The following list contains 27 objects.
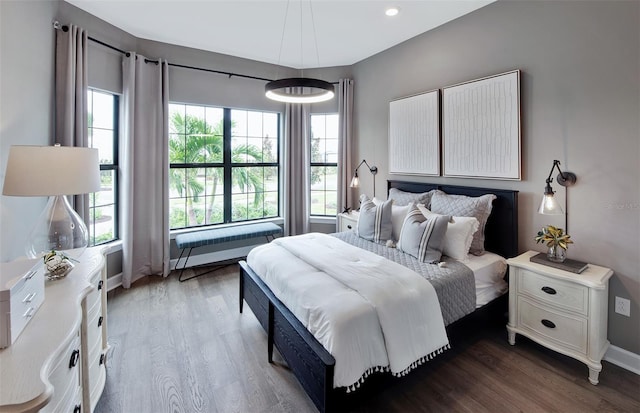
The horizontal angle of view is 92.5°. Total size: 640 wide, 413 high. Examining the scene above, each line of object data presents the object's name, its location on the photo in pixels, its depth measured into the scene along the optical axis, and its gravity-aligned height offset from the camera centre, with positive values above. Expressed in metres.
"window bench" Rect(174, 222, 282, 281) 3.88 -0.41
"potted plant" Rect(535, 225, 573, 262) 2.32 -0.27
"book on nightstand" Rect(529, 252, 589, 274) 2.18 -0.43
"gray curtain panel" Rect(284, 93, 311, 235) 4.77 +0.57
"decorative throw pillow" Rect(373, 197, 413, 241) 3.07 -0.15
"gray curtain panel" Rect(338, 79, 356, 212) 4.66 +0.99
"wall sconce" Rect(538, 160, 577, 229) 2.28 +0.10
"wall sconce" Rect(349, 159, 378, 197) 4.41 +0.38
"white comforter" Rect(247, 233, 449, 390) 1.66 -0.63
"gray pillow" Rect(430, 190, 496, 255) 2.77 -0.03
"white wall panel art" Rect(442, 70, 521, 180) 2.77 +0.77
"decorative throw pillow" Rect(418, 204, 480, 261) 2.59 -0.27
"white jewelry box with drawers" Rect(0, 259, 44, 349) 1.04 -0.34
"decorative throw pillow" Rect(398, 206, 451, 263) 2.52 -0.27
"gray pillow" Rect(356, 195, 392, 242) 3.10 -0.18
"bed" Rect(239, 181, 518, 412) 1.65 -0.80
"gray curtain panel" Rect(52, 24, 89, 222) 2.84 +1.08
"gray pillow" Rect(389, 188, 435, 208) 3.41 +0.10
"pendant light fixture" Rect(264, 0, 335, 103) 2.54 +1.03
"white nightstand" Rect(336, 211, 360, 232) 4.15 -0.22
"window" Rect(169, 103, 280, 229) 4.25 +0.59
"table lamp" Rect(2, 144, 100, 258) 1.70 +0.11
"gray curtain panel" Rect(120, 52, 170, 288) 3.54 +0.44
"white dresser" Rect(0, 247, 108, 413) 0.87 -0.51
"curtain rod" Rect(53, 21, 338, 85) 2.84 +1.76
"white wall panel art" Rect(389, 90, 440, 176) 3.49 +0.87
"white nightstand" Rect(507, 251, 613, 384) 2.05 -0.74
